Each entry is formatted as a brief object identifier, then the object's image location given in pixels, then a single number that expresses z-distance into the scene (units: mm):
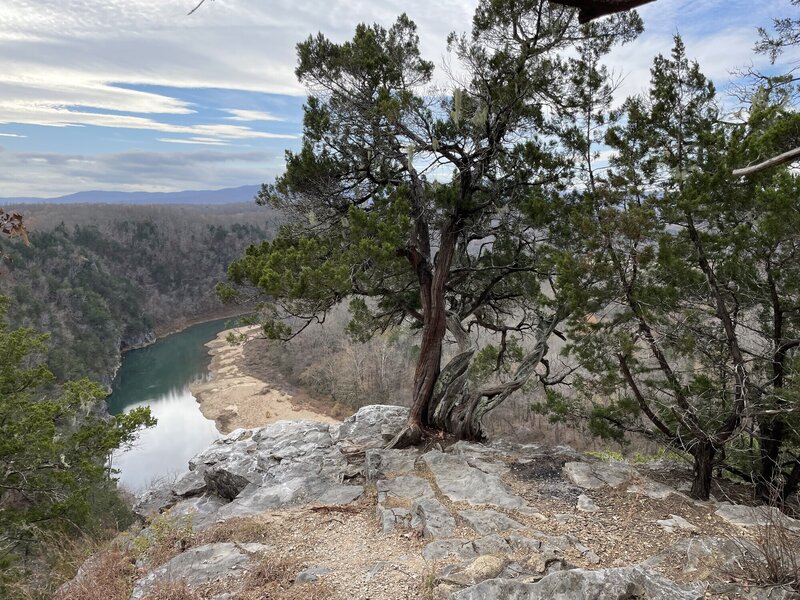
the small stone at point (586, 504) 4977
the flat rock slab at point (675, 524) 4465
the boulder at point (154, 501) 7410
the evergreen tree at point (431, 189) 6098
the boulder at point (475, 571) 3398
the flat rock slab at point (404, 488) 5586
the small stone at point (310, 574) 3730
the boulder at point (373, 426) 8227
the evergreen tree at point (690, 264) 4781
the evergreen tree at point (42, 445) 8320
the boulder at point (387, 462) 6383
